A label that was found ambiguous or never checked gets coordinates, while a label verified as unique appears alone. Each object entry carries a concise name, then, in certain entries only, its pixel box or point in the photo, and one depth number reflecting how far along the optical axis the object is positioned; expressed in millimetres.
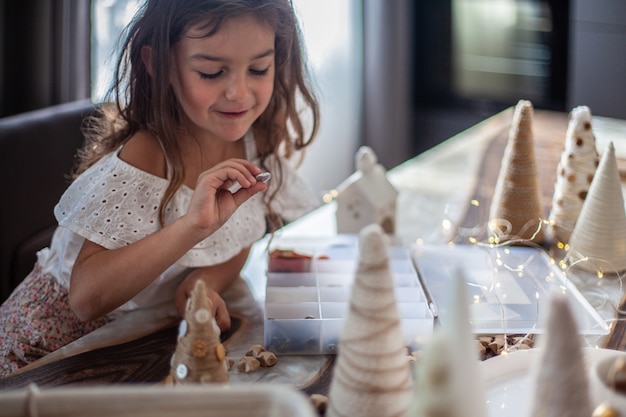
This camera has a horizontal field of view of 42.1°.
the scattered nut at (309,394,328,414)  869
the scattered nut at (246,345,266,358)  1038
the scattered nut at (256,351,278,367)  1021
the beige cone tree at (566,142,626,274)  1292
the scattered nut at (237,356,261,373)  1003
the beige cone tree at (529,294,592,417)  641
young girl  1208
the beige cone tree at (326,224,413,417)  728
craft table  1003
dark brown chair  1736
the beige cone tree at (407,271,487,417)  606
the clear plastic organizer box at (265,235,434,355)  1059
